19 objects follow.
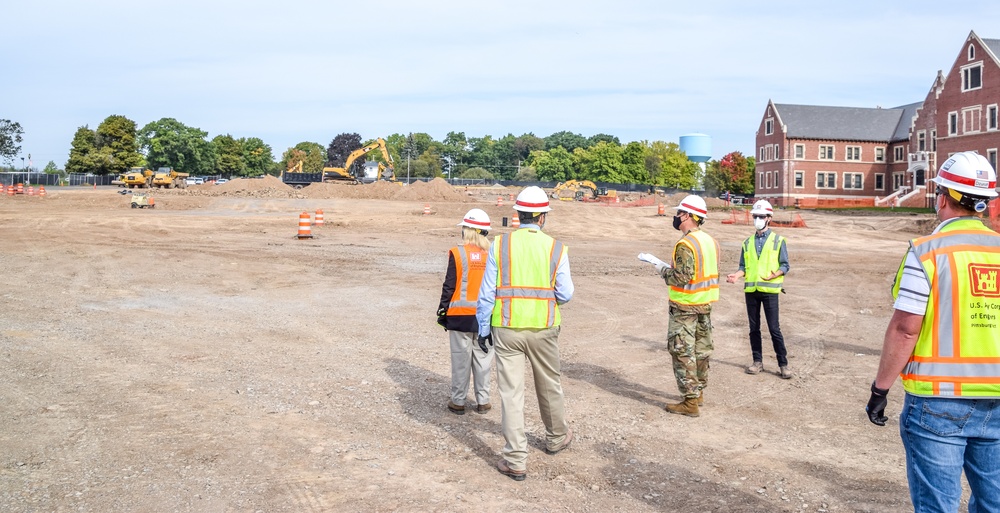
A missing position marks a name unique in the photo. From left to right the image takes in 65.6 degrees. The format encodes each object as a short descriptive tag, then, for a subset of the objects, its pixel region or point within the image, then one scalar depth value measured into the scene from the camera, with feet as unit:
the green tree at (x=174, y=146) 348.18
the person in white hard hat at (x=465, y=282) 23.47
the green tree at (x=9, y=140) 307.17
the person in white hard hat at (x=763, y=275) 29.43
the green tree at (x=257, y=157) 447.83
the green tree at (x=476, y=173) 428.15
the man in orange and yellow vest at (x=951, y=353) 10.93
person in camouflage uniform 24.26
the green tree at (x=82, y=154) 306.96
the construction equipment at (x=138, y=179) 219.41
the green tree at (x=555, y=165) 419.13
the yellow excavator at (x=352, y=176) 224.33
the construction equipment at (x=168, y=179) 218.38
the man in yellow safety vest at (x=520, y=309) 18.98
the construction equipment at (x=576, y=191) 234.79
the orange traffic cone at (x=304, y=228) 88.22
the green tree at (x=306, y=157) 433.07
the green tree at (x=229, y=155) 407.03
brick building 238.00
